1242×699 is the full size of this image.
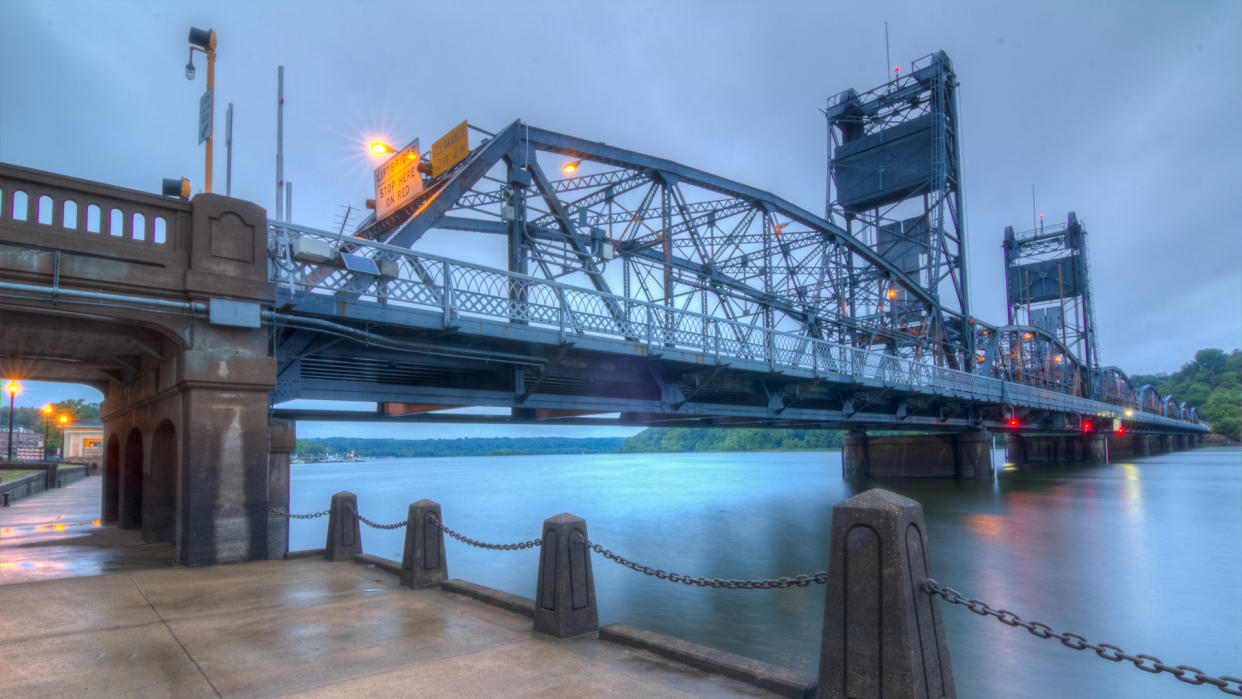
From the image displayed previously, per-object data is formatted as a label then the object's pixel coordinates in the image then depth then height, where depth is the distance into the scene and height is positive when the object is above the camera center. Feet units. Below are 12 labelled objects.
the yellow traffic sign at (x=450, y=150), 68.54 +27.38
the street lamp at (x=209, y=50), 43.70 +24.37
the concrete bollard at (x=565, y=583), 23.49 -5.77
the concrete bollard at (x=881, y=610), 15.20 -4.55
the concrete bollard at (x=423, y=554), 31.24 -6.11
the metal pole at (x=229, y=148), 51.07 +21.87
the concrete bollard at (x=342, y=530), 38.86 -6.11
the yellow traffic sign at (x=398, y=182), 73.41 +26.28
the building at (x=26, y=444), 293.20 -7.76
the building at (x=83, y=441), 314.35 -5.79
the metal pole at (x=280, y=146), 53.37 +22.43
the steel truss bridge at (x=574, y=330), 45.19 +6.78
